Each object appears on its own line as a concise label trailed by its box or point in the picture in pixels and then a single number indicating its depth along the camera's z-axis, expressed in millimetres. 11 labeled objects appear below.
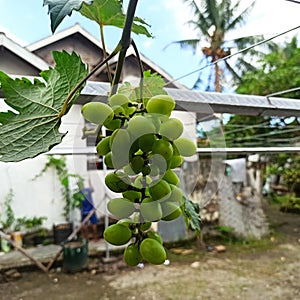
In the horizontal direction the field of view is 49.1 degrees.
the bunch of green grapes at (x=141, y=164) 283
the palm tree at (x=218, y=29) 8461
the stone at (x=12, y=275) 3469
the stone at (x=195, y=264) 3717
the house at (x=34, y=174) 4012
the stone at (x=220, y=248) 4227
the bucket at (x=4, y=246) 3979
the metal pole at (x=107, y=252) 3858
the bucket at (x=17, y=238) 4004
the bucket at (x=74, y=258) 3654
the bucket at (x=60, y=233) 4266
